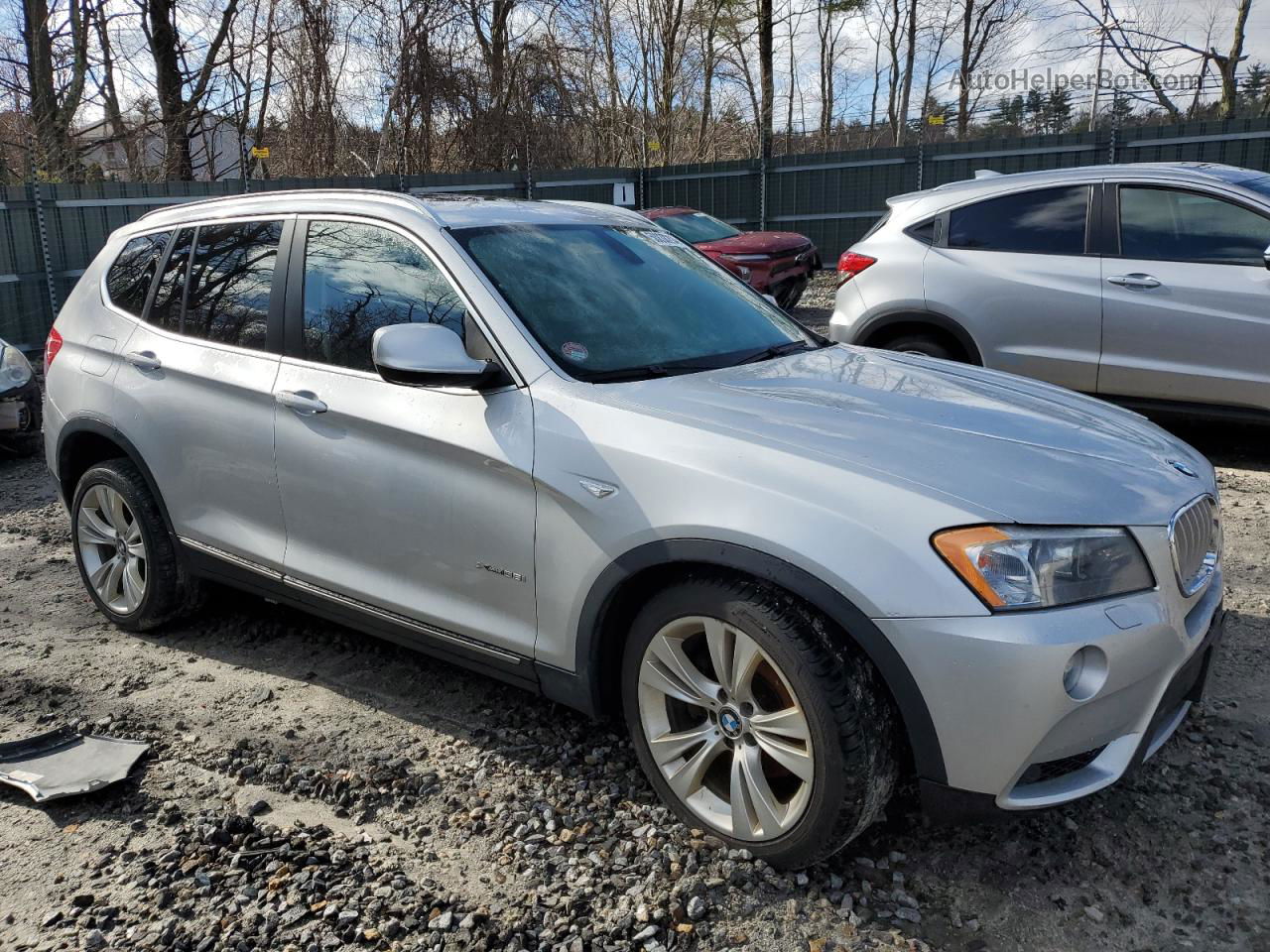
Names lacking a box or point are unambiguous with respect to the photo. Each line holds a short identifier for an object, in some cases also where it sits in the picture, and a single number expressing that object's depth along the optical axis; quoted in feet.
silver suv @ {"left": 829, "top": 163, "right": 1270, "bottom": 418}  20.27
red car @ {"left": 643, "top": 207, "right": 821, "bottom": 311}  42.86
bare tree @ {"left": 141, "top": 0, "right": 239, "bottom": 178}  64.39
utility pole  77.46
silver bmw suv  7.95
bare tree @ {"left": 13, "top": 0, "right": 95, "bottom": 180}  59.31
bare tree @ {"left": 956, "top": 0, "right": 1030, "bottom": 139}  107.18
